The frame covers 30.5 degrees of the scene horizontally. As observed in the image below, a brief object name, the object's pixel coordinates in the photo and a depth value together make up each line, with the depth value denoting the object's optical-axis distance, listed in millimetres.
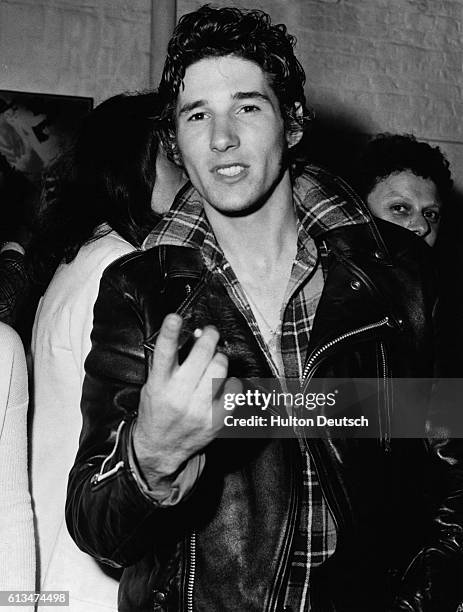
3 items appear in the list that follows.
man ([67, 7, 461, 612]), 1224
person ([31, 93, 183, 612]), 1518
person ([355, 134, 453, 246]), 2520
